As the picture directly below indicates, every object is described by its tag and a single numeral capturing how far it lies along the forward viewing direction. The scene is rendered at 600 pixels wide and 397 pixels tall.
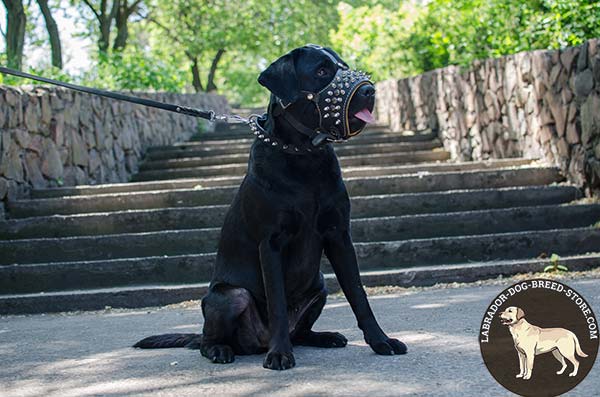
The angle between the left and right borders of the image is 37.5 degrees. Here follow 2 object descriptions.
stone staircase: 7.68
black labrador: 4.31
